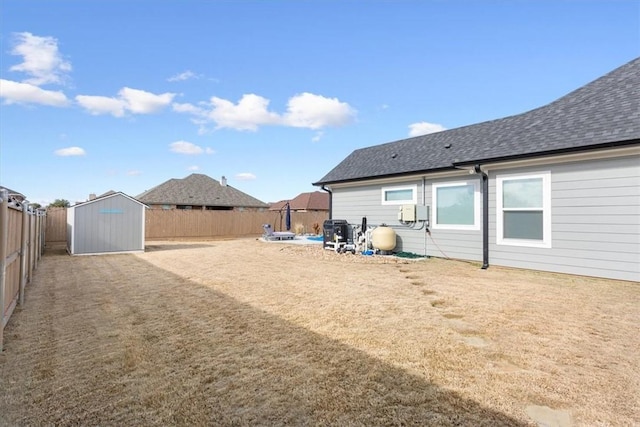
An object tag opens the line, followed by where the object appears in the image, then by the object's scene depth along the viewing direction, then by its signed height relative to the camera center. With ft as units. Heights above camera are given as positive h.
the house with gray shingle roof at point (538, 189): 21.56 +2.23
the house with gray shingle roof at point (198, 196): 100.42 +6.04
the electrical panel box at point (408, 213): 33.91 +0.27
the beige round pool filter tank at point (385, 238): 35.68 -2.45
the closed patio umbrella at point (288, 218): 69.35 -0.63
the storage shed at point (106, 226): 41.65 -1.50
